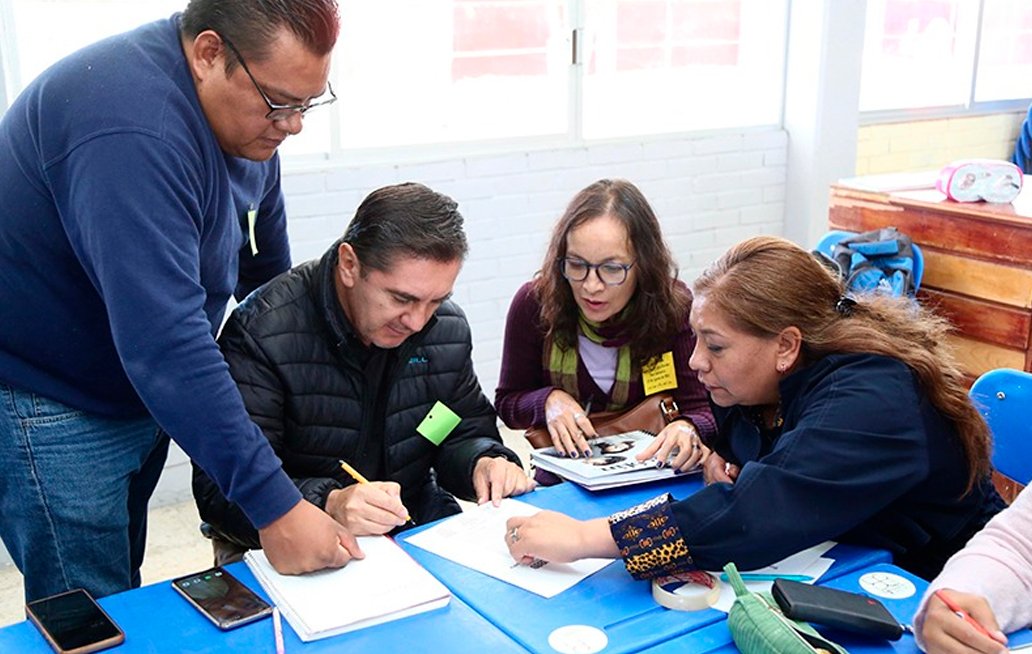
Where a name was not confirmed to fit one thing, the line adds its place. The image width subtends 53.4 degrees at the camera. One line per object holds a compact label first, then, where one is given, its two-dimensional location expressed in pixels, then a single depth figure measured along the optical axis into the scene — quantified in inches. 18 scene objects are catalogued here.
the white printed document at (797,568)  58.7
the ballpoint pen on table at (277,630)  52.8
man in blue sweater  55.7
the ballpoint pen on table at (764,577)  60.1
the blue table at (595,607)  54.4
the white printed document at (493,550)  60.4
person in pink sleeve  51.6
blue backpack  115.2
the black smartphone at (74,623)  53.1
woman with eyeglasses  90.3
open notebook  55.1
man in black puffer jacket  73.1
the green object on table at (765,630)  49.4
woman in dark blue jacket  59.6
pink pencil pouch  119.1
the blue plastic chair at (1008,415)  75.6
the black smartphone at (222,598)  55.4
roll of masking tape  56.7
